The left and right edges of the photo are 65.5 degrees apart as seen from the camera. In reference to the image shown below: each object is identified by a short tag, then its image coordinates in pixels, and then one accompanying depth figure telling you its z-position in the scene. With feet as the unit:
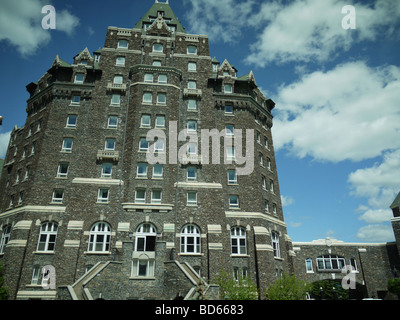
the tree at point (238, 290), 88.94
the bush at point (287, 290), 100.17
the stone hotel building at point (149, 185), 106.11
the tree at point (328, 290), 140.04
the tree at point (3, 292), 101.04
